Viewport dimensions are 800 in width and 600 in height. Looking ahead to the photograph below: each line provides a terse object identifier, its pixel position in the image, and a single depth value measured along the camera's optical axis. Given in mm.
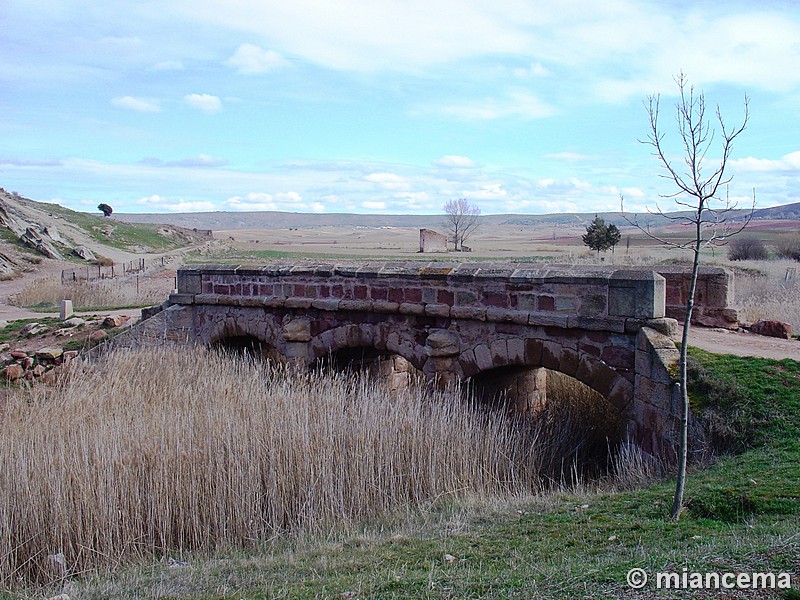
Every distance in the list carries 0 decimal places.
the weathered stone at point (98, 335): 12898
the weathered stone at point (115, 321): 13573
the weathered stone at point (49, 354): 12289
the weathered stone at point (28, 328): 13867
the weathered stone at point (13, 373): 11703
